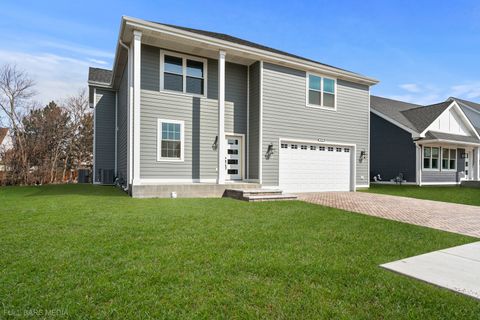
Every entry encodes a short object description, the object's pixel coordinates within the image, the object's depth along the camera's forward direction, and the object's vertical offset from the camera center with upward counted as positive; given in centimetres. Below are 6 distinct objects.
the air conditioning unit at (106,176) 1484 -98
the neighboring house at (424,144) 1695 +103
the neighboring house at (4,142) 1511 +89
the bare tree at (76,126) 2275 +267
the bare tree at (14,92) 1956 +469
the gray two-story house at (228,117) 954 +168
